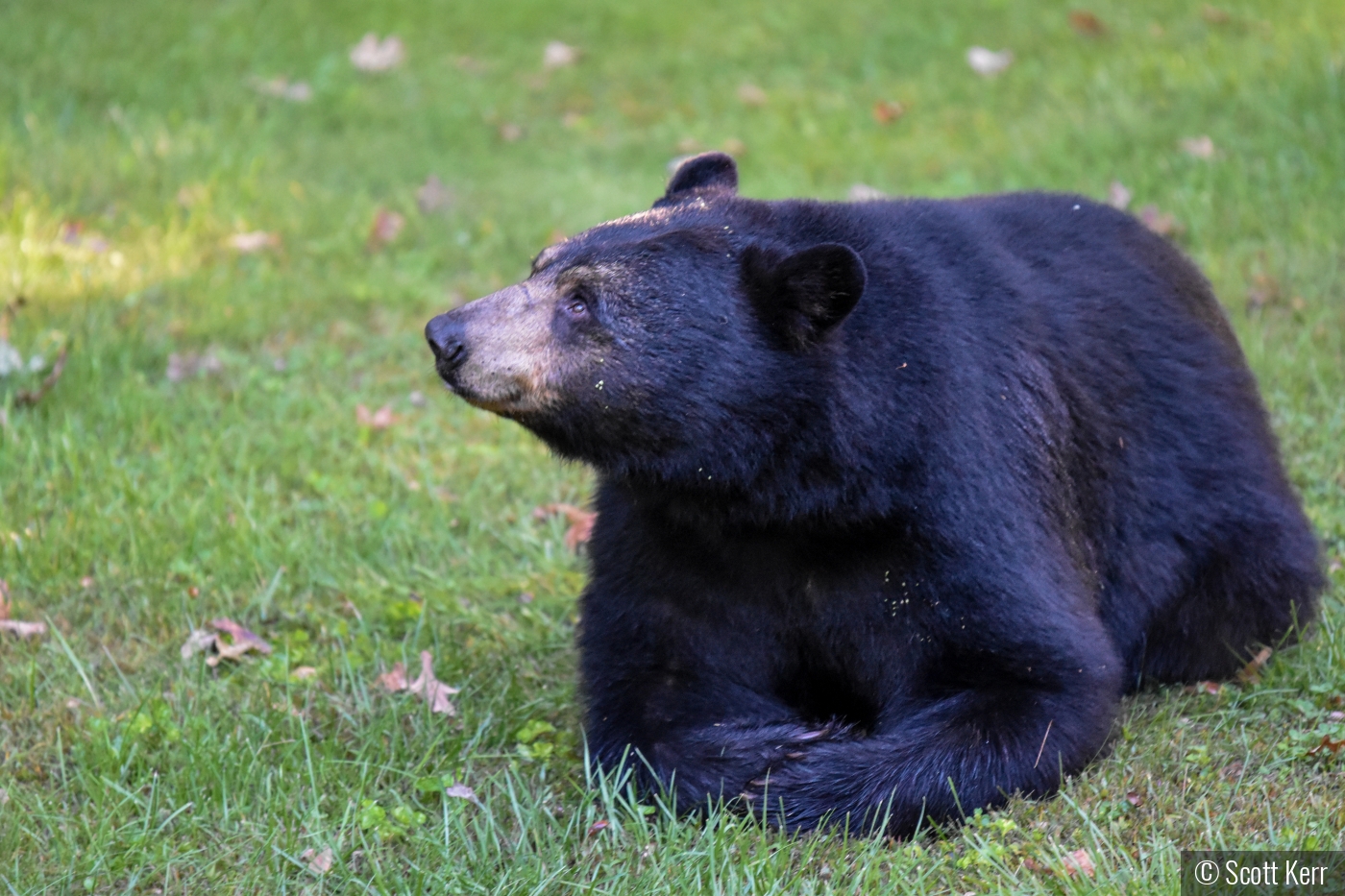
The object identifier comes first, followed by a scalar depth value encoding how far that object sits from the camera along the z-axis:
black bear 6.54
